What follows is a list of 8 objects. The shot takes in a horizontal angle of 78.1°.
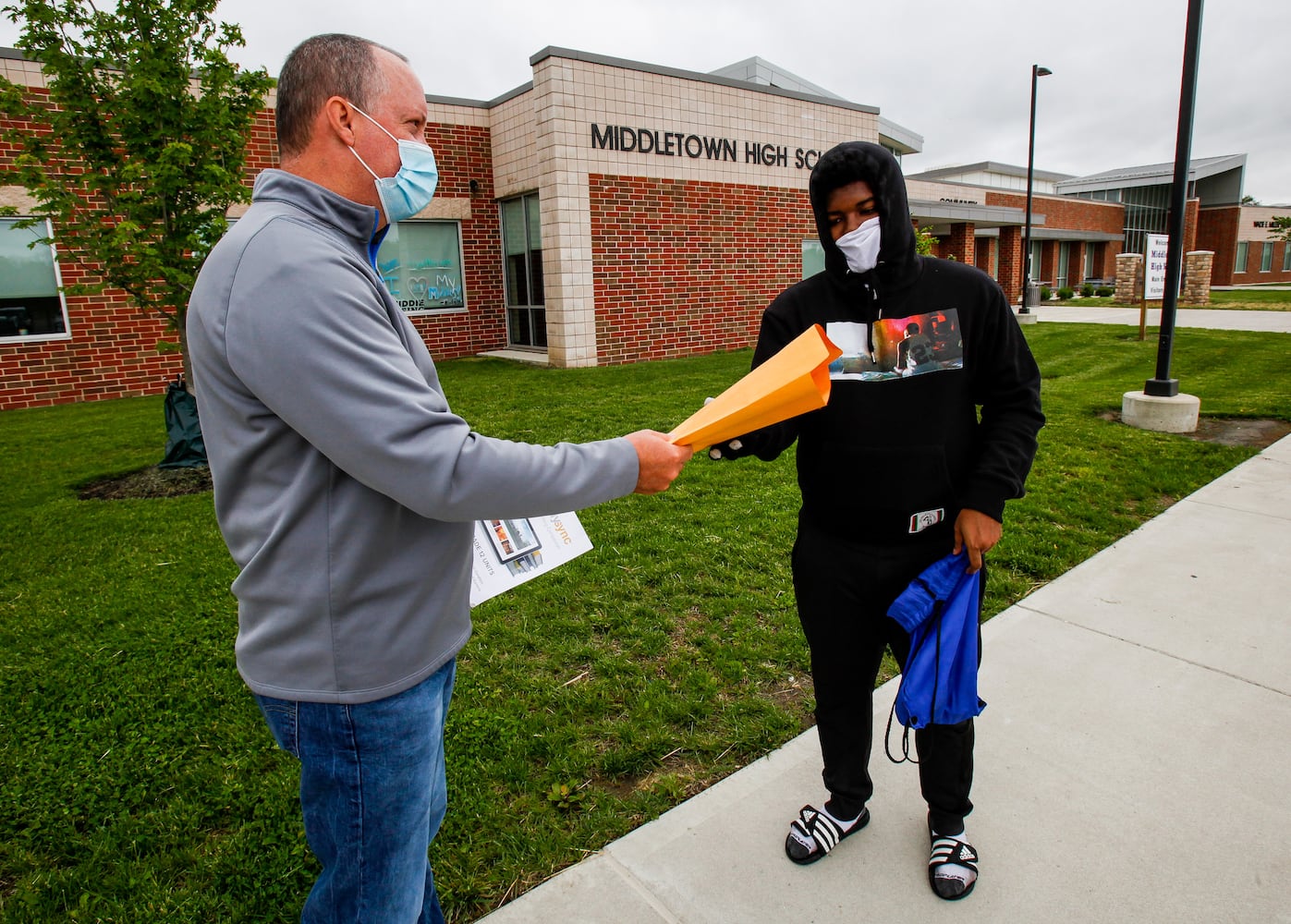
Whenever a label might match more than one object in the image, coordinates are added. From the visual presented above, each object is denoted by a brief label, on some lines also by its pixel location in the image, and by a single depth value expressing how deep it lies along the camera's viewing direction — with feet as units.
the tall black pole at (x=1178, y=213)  23.11
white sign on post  44.14
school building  35.68
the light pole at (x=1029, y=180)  77.10
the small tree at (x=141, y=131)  19.54
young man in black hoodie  7.23
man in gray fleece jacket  4.21
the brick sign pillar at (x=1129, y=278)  85.76
